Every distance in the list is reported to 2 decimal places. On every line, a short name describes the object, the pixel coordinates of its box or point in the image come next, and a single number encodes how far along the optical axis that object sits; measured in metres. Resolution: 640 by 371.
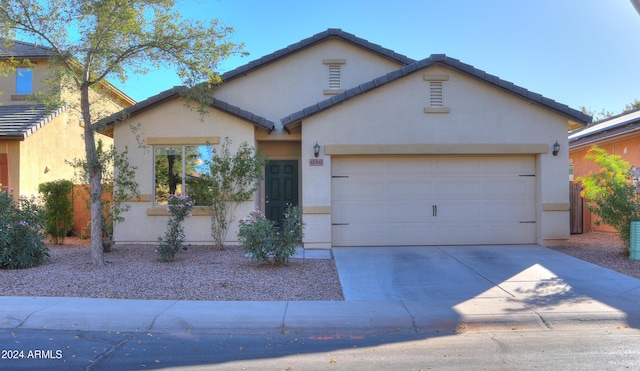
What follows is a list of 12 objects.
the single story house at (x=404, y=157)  11.70
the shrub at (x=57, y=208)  13.17
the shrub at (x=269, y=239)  9.30
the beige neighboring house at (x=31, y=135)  13.89
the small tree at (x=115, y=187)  11.16
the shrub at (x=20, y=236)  9.27
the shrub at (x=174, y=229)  10.08
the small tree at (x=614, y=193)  10.44
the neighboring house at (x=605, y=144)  14.28
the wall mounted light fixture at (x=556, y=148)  11.73
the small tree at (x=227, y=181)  11.66
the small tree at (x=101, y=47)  8.92
